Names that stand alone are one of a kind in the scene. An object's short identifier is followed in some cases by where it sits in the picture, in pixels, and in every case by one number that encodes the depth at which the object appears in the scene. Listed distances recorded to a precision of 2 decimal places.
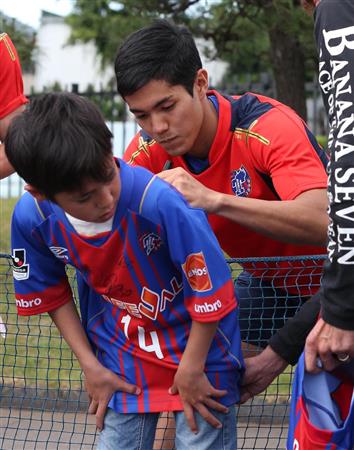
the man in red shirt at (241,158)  5.39
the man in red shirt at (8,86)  6.51
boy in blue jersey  4.50
